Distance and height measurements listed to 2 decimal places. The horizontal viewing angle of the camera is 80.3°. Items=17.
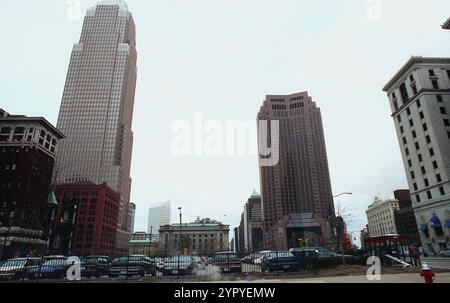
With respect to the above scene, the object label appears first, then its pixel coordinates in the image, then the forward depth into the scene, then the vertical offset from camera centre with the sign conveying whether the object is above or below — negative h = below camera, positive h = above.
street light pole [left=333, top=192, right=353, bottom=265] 30.89 +1.52
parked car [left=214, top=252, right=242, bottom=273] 22.46 -1.50
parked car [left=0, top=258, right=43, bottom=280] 20.01 -1.38
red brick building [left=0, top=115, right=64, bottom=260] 66.94 +19.73
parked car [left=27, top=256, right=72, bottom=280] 19.98 -1.57
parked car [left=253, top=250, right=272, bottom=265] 26.17 -1.18
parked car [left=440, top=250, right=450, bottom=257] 35.64 -1.73
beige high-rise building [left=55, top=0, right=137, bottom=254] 148.62 +79.86
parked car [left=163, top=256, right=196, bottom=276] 21.32 -1.64
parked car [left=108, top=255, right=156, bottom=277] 20.97 -1.57
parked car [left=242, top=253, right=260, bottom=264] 24.09 -1.29
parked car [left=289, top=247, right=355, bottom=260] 22.28 -0.99
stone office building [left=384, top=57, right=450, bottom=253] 47.97 +19.19
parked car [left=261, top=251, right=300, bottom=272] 20.81 -1.42
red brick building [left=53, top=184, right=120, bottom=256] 107.50 +11.85
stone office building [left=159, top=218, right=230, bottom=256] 153.88 +5.58
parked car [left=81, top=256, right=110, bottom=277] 21.55 -1.64
